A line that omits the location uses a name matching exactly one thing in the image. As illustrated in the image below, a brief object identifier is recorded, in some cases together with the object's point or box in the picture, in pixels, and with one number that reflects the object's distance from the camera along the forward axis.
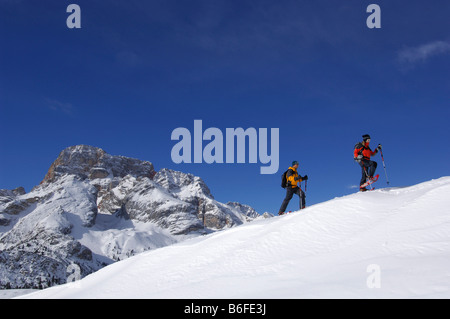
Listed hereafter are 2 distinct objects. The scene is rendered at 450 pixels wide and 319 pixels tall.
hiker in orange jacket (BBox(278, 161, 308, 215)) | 14.52
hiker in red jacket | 14.55
